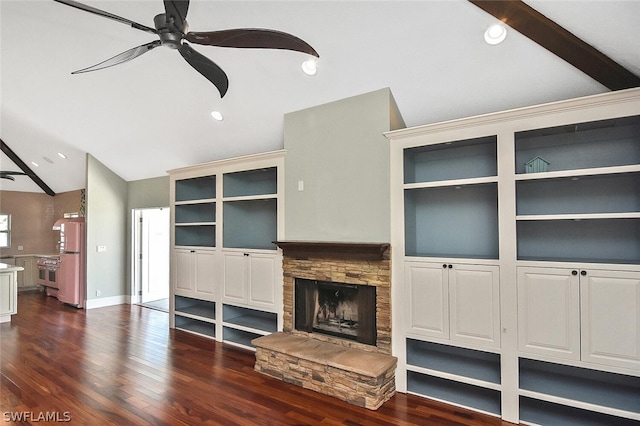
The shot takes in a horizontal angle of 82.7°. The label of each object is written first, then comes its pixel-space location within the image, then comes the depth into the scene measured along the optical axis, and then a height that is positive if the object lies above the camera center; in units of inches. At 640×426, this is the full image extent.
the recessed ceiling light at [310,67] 134.9 +57.6
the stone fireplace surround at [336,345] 126.0 -50.9
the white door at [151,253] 293.1 -27.1
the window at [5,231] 349.7 -9.7
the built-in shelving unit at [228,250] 178.9 -15.9
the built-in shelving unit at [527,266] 105.3 -15.2
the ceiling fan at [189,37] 81.0 +45.0
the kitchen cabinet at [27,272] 348.7 -50.0
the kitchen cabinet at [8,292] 235.0 -46.7
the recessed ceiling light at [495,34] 106.3 +55.1
